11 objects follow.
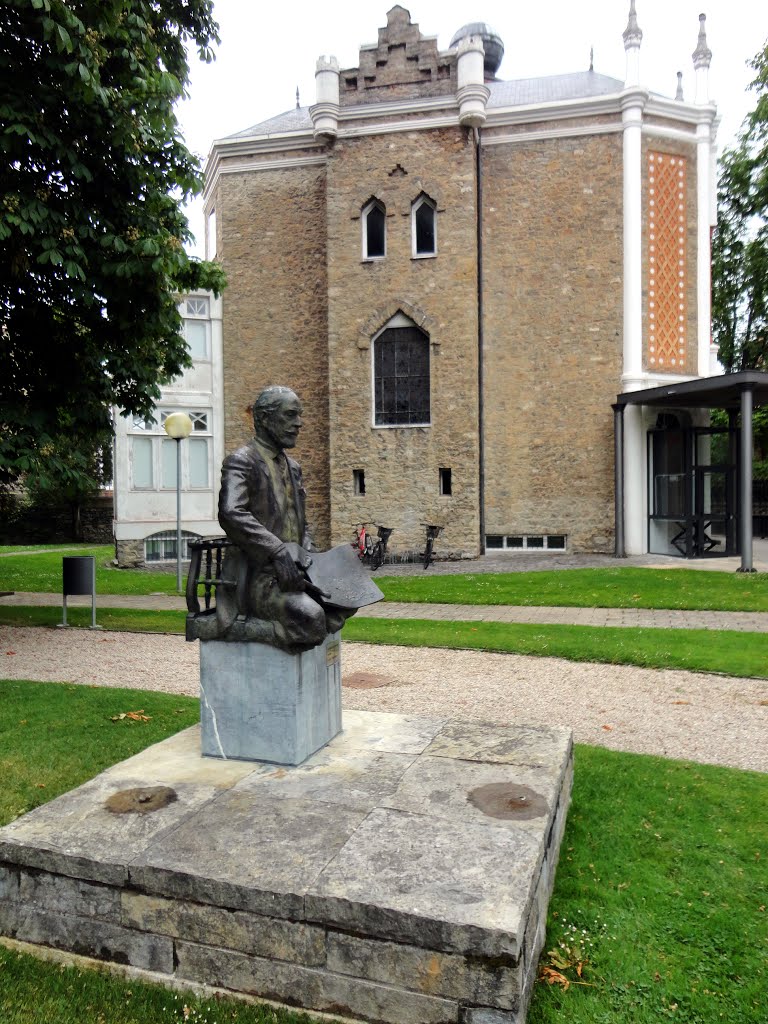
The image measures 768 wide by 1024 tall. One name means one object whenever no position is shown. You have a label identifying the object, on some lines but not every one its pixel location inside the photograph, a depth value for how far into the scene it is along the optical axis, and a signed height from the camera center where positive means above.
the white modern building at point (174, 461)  21.83 +1.01
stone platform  2.71 -1.50
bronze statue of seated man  4.17 -0.35
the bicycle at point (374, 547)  19.22 -1.34
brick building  20.52 +5.59
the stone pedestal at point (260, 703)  4.23 -1.17
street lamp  16.83 +1.54
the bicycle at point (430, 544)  19.38 -1.25
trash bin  10.95 -1.11
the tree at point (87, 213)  8.06 +3.33
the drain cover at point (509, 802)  3.61 -1.50
